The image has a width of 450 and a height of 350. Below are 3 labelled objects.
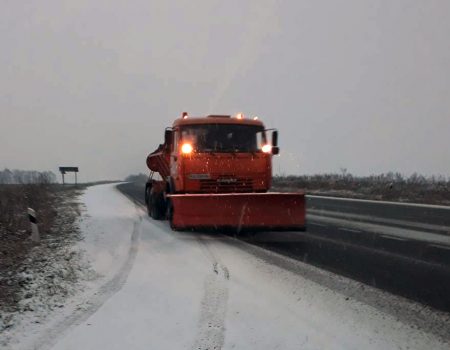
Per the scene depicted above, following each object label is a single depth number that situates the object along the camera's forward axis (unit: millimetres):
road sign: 47750
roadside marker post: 8938
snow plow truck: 9383
